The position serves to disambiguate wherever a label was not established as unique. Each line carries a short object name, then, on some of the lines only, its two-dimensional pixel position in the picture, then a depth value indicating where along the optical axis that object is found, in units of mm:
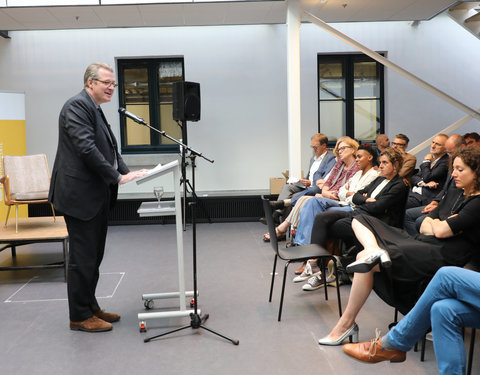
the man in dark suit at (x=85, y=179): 3053
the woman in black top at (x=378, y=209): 3805
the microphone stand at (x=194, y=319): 3045
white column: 6156
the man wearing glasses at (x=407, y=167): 4355
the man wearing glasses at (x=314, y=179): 5602
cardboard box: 7445
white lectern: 2973
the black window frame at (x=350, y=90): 8367
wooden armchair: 5555
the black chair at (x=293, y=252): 3312
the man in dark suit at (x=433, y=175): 4840
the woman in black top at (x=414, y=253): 2643
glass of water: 3763
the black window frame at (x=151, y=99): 8148
